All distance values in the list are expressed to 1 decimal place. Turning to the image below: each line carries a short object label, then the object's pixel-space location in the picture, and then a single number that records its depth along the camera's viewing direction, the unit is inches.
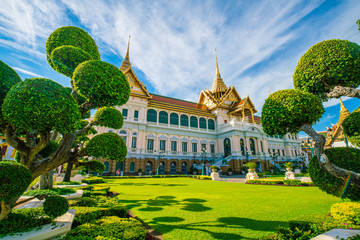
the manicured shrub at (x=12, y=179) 120.9
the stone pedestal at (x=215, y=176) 814.8
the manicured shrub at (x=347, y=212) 160.7
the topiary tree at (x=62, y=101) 137.5
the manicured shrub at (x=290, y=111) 186.1
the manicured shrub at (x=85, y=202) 249.4
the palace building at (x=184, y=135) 1081.4
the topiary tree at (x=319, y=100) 170.1
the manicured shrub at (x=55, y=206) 149.7
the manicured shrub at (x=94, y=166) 255.0
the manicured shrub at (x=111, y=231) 129.8
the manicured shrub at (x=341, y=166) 163.2
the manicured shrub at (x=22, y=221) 135.4
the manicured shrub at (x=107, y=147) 210.4
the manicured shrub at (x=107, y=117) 278.2
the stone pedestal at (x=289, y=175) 679.7
